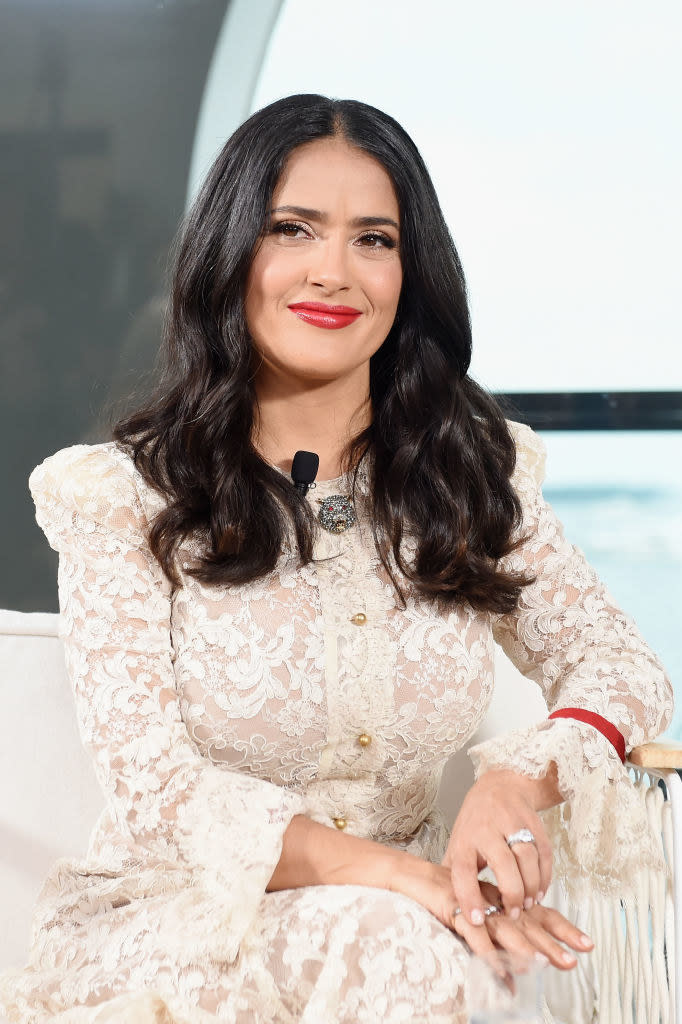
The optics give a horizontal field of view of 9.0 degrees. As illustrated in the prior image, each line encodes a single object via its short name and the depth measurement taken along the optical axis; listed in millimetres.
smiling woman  2890
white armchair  3045
